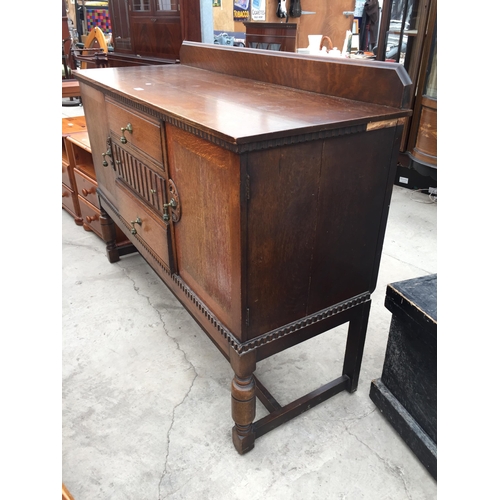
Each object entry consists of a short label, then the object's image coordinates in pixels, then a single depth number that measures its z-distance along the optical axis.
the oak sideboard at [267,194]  1.03
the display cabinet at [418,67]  3.17
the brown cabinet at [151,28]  3.00
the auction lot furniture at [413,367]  1.35
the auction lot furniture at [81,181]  2.71
